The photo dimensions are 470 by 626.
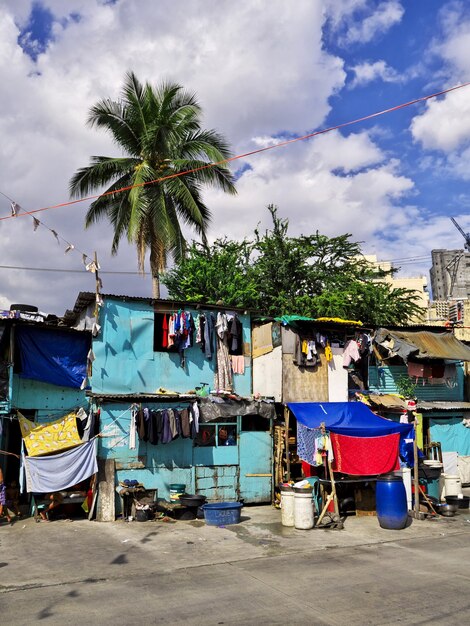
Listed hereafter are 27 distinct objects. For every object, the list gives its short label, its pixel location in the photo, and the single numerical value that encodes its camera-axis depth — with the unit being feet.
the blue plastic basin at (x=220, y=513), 43.83
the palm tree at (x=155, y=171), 67.36
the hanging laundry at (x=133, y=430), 47.70
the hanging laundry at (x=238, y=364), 56.54
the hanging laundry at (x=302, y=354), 55.98
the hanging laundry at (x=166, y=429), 49.16
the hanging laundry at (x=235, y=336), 56.24
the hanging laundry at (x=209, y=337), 54.65
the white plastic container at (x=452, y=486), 52.08
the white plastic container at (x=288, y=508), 43.75
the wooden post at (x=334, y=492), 45.23
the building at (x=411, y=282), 243.19
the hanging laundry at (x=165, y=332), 53.01
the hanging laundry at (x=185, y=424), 49.62
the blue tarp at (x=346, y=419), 48.44
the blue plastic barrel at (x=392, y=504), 42.70
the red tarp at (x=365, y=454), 47.29
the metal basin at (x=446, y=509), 47.80
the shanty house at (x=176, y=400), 49.14
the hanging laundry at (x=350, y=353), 59.21
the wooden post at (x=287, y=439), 52.49
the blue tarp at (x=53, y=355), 49.08
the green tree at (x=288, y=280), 90.74
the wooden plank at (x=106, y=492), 45.88
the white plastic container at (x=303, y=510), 42.55
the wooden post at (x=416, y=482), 46.70
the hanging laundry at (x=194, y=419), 50.03
